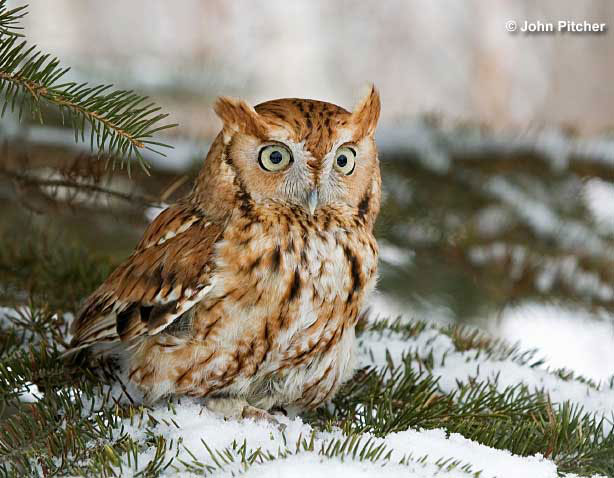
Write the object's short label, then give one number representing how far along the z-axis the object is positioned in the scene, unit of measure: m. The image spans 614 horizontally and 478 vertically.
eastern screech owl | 2.97
